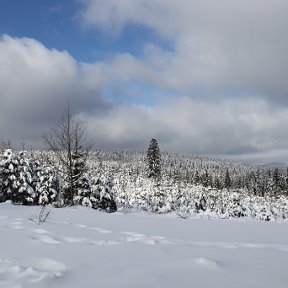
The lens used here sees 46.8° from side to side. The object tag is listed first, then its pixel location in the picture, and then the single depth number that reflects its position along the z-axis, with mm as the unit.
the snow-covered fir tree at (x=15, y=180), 27406
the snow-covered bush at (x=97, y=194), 22219
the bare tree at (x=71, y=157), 20766
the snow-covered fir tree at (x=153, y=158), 66500
